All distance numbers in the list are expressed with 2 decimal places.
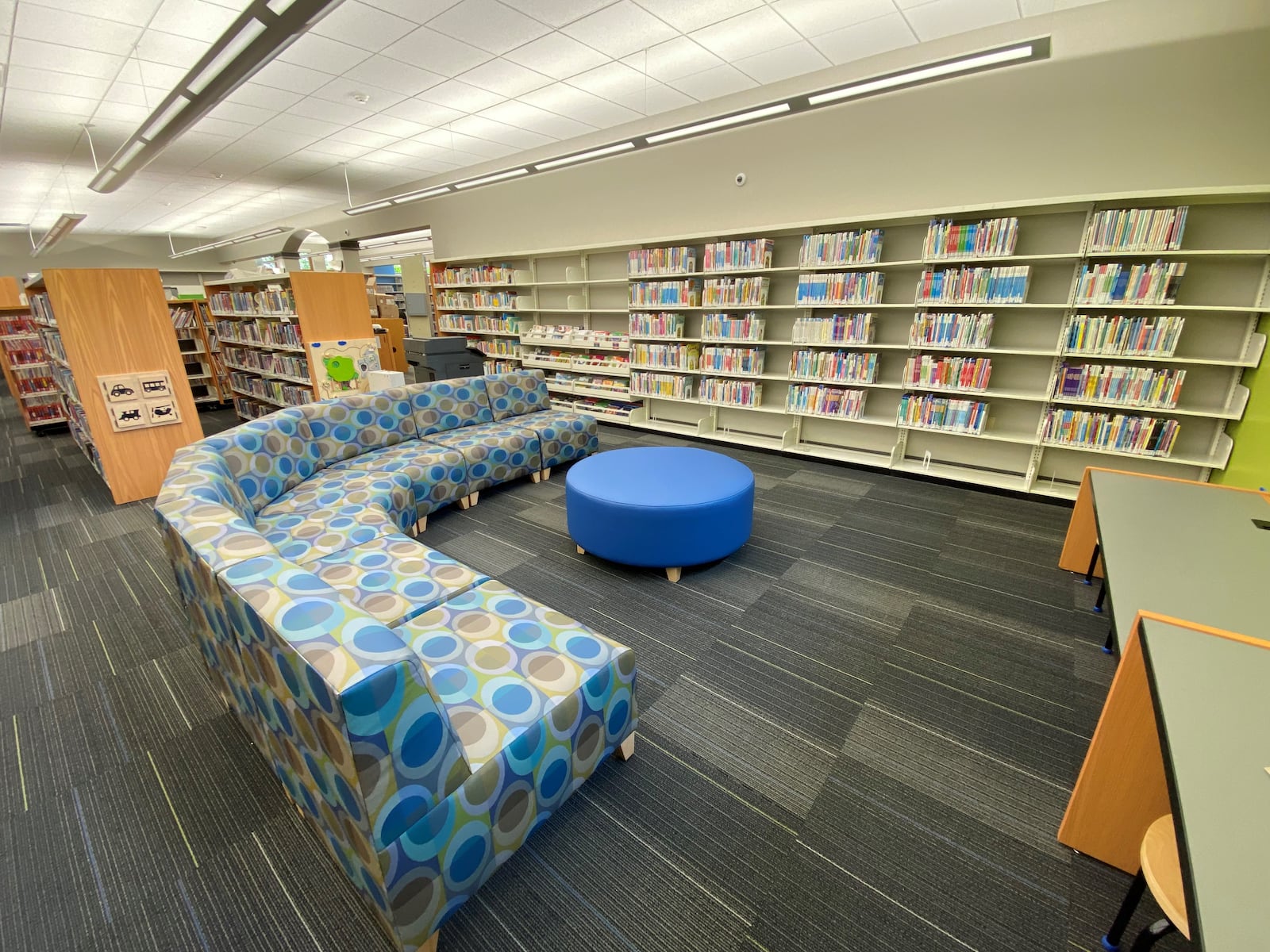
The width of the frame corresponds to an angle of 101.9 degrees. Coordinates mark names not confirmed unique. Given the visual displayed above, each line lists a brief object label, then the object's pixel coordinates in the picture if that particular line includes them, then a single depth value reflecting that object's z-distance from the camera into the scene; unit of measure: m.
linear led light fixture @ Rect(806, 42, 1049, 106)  2.68
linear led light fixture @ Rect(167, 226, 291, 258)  9.10
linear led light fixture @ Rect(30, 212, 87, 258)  6.22
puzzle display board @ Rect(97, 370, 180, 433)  4.10
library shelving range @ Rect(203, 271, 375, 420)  5.01
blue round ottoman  2.82
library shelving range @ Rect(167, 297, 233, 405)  7.30
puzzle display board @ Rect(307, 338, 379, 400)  5.08
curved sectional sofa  1.09
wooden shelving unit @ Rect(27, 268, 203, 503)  3.89
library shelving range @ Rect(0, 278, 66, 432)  6.65
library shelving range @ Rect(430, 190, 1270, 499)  3.32
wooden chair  0.98
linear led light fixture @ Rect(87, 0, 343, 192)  2.54
